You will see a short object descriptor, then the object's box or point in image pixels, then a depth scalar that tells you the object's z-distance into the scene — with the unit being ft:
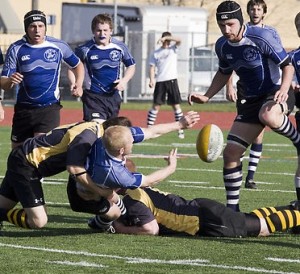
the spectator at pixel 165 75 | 144.25
